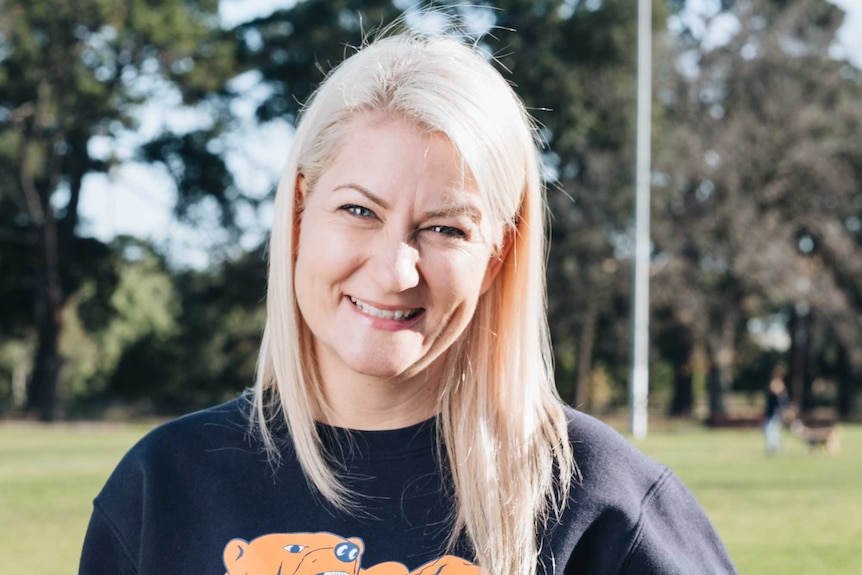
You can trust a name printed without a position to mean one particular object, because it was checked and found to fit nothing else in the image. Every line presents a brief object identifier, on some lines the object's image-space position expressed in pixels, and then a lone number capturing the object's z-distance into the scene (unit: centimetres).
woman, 200
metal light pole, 2980
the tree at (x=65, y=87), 3991
